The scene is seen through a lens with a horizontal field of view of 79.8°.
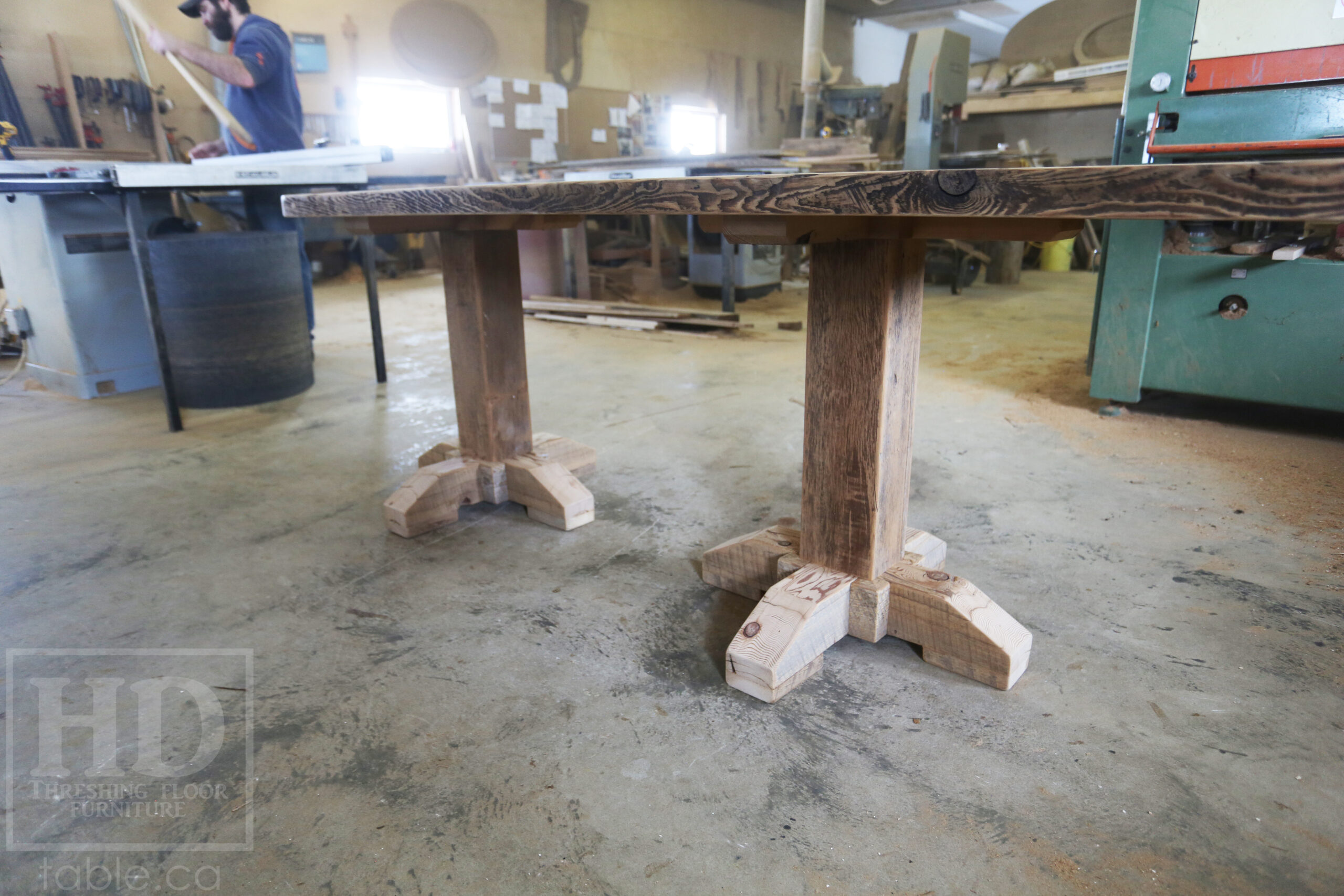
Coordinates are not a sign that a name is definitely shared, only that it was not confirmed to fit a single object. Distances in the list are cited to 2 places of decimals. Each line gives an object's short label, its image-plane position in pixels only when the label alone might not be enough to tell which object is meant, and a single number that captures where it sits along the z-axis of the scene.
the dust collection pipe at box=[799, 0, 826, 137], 6.85
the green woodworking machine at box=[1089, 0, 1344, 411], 2.27
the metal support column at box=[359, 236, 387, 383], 3.26
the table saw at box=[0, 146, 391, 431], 2.54
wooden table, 0.82
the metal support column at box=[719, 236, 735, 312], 5.01
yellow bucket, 7.66
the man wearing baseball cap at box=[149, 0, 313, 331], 3.21
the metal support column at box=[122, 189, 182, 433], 2.55
